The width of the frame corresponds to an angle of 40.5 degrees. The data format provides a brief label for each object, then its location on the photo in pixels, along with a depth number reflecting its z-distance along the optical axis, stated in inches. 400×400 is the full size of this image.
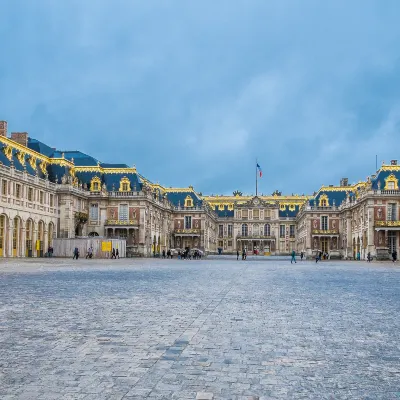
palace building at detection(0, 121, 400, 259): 2223.2
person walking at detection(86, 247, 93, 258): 2249.1
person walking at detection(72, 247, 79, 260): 2090.3
